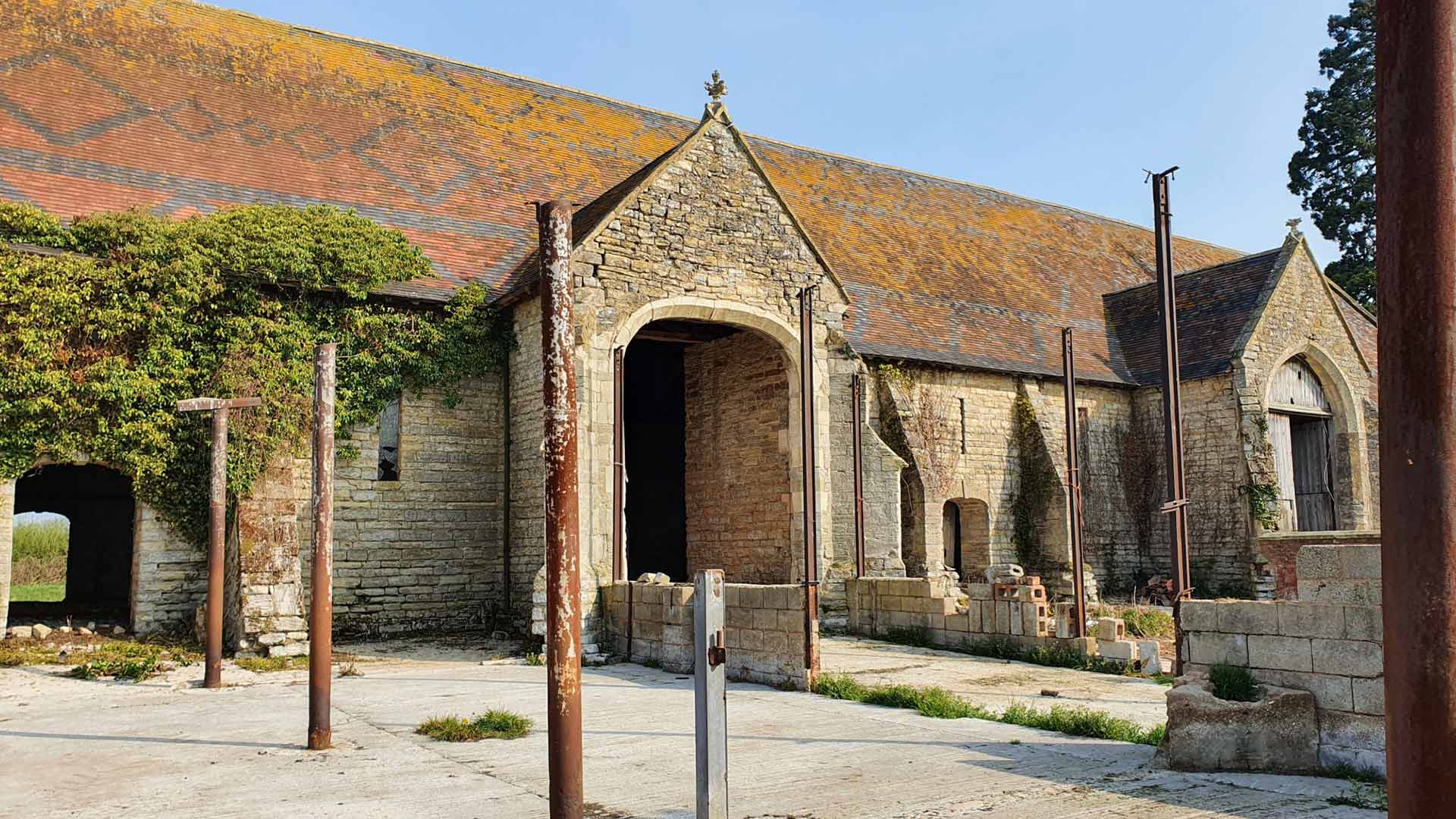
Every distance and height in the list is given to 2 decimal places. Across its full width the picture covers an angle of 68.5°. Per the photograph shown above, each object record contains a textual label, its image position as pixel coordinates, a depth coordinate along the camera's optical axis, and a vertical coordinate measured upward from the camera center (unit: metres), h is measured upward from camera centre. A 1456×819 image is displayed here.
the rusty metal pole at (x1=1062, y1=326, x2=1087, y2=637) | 11.93 +0.27
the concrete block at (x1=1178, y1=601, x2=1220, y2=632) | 6.93 -0.69
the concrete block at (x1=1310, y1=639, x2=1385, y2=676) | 5.95 -0.84
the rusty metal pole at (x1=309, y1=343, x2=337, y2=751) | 7.36 -0.27
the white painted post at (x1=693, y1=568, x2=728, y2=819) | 5.01 -0.92
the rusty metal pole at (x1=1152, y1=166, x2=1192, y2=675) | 9.53 +0.94
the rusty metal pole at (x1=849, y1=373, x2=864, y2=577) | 15.79 +0.93
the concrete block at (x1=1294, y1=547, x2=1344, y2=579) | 6.20 -0.32
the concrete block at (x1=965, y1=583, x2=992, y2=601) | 13.66 -1.01
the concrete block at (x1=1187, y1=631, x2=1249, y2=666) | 6.75 -0.89
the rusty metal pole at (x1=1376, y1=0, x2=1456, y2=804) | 2.28 +0.24
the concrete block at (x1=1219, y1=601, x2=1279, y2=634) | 6.55 -0.67
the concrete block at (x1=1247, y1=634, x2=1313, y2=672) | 6.34 -0.86
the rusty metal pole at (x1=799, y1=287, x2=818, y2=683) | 10.03 +0.30
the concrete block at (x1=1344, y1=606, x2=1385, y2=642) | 5.93 -0.64
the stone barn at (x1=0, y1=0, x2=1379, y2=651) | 14.59 +2.87
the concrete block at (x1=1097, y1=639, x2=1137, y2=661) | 11.43 -1.49
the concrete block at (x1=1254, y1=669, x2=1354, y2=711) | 6.10 -1.03
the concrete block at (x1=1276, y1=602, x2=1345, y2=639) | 6.15 -0.65
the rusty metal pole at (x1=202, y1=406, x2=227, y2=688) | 9.82 -0.13
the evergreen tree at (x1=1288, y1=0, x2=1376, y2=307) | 32.12 +10.88
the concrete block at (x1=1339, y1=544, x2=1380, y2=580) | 5.96 -0.30
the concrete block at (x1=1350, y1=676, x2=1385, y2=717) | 5.92 -1.03
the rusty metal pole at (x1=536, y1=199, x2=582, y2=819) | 4.56 -0.18
